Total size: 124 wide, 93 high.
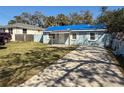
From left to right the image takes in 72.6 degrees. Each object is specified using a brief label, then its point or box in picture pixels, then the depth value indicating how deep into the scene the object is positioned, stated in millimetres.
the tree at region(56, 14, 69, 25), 19987
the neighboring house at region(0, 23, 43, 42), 13658
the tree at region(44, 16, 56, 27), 21244
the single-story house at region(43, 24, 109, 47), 11336
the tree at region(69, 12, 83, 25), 20339
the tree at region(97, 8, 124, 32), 7189
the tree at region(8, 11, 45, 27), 24852
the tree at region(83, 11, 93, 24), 20111
